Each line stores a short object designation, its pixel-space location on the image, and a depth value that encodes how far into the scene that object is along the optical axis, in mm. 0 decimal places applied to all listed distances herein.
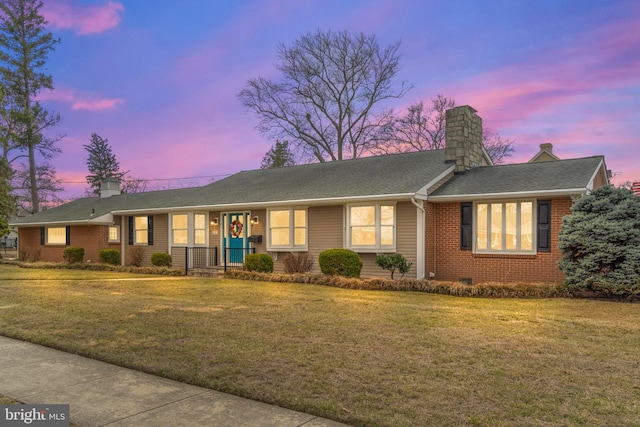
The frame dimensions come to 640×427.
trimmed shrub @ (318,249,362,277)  12609
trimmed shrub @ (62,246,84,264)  20859
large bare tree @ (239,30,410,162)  27875
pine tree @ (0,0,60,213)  31625
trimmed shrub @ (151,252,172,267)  17766
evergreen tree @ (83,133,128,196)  50219
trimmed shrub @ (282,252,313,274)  13930
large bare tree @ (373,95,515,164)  30469
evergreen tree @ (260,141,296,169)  43156
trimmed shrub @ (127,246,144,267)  18875
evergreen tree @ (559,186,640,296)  9336
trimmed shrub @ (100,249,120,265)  19609
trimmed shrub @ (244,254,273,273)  14531
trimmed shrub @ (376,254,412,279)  12203
